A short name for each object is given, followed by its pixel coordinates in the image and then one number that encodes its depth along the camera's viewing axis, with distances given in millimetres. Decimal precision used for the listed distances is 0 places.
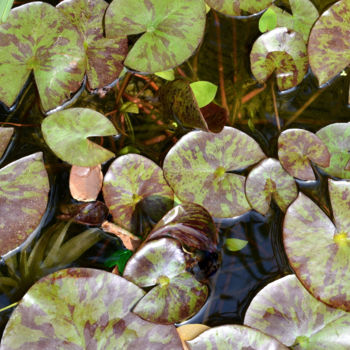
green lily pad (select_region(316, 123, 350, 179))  1341
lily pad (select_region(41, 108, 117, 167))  1295
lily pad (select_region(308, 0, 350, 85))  1376
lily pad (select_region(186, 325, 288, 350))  1246
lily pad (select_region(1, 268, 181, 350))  1230
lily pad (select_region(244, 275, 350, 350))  1265
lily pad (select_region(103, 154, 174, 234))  1302
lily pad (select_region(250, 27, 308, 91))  1377
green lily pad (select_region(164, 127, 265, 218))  1310
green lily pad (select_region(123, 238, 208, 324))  1252
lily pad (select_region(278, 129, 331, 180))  1332
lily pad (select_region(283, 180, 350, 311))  1272
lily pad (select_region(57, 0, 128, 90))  1349
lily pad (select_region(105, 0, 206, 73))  1346
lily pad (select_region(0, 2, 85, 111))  1318
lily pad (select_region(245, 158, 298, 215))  1316
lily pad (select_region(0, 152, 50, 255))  1274
